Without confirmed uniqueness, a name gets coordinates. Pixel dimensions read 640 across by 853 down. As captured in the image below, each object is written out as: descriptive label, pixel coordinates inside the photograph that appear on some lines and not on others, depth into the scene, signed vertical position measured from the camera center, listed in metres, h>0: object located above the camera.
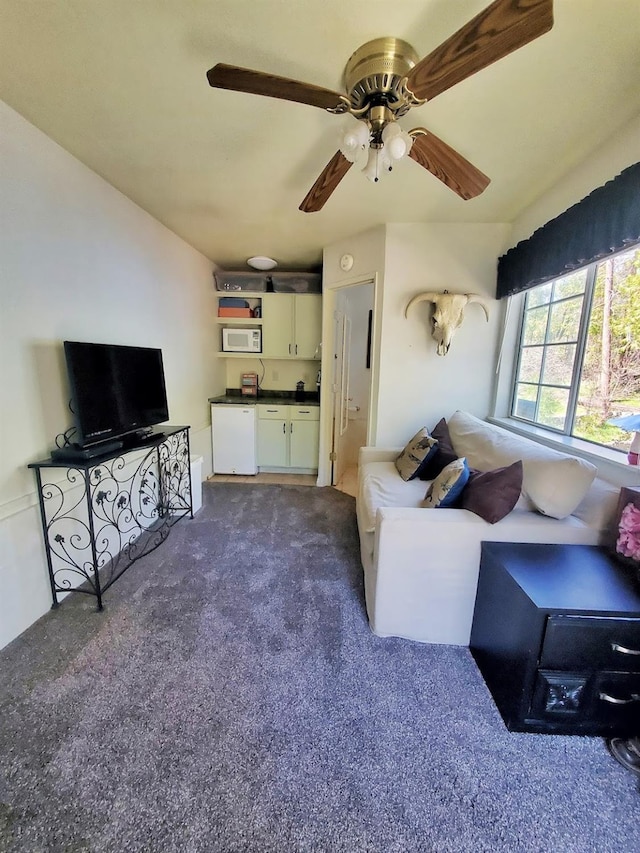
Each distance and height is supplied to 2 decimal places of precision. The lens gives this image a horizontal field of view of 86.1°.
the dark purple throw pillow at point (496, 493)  1.55 -0.59
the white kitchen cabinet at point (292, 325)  3.94 +0.41
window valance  1.51 +0.69
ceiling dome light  3.54 +1.01
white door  5.09 -0.12
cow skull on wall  2.77 +0.43
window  1.80 +0.10
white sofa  1.54 -0.79
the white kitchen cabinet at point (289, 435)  4.01 -0.87
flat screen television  1.83 -0.19
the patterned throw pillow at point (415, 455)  2.44 -0.66
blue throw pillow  1.76 -0.63
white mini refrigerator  3.94 -0.90
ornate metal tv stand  1.85 -0.99
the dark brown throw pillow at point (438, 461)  2.42 -0.68
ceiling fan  0.87 +0.85
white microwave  4.07 +0.26
